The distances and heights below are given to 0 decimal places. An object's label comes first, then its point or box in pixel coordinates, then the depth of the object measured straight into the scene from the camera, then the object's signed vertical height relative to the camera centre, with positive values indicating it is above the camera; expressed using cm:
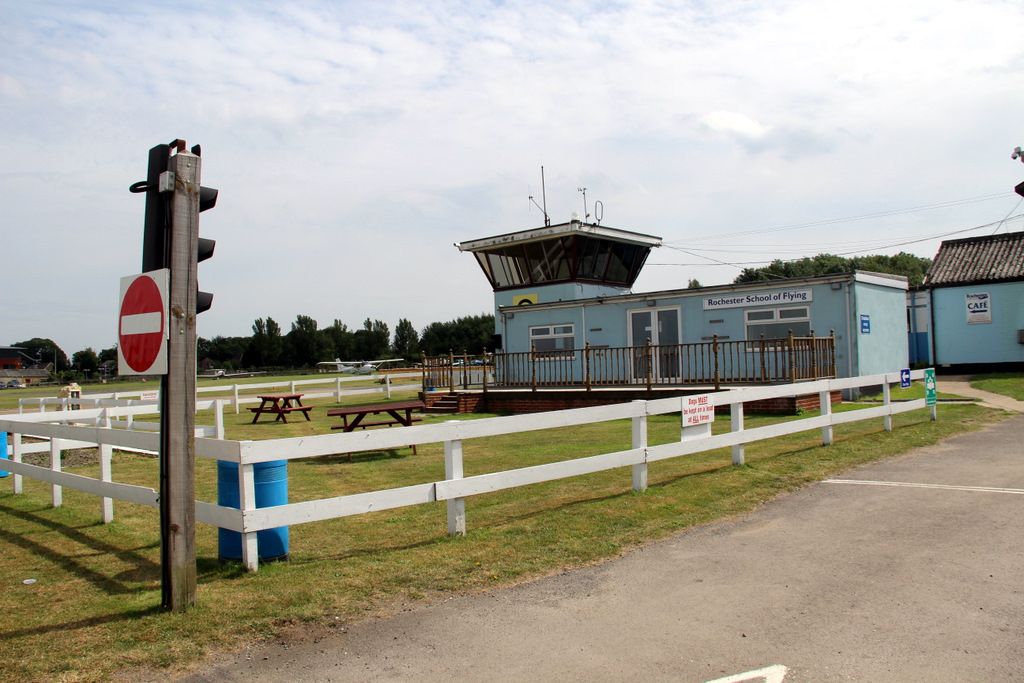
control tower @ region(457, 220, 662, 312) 2692 +325
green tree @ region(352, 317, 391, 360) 13475 +329
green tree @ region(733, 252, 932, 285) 8250 +875
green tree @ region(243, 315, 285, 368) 12812 +240
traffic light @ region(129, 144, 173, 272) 543 +102
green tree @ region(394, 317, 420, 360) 13200 +356
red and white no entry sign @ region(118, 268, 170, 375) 529 +29
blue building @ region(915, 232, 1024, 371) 2953 +125
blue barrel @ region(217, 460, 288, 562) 641 -107
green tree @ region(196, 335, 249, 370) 14585 +295
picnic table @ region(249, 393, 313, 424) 2189 -119
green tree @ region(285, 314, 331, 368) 12912 +251
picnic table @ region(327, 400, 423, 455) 1367 -84
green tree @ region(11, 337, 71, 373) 15971 +394
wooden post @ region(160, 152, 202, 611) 529 -31
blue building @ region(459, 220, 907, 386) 1975 +89
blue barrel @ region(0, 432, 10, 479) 1159 -105
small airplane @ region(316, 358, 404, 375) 7638 -52
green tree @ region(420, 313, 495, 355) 11850 +362
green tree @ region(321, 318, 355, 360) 13320 +373
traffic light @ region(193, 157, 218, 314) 547 +82
